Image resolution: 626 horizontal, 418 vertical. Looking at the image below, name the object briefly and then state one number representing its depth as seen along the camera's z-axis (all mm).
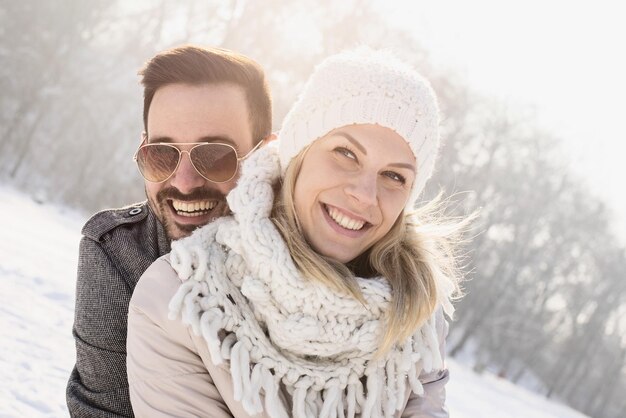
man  1637
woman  1488
